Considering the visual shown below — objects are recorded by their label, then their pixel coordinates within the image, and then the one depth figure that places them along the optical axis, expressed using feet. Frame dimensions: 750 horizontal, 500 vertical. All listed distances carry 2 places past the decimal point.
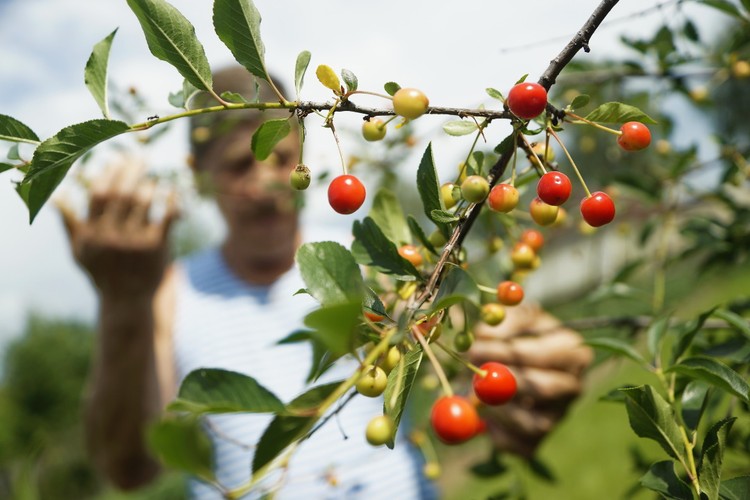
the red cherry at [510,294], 2.04
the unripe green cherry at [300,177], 1.79
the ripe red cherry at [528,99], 1.49
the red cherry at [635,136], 1.74
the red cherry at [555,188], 1.65
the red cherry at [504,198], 1.64
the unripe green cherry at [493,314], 2.10
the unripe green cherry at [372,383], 1.41
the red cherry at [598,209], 1.75
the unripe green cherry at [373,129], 1.87
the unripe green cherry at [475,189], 1.59
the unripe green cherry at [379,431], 1.25
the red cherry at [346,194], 1.79
